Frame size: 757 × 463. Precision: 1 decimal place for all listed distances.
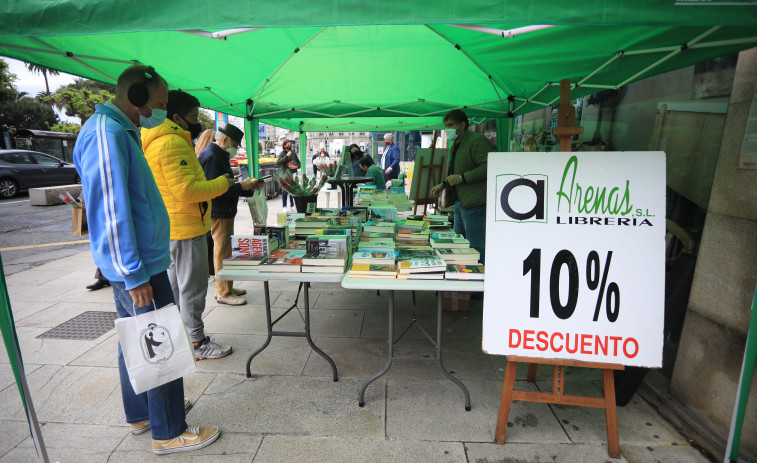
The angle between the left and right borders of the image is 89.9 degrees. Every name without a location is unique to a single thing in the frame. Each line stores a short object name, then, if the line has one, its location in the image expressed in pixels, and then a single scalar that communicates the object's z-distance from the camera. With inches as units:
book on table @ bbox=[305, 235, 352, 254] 100.0
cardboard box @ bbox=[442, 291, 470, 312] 156.4
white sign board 75.8
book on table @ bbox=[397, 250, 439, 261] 101.2
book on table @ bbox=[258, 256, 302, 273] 95.2
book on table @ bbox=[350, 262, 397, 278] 91.8
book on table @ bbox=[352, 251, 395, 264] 97.0
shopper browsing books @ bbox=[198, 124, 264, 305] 139.6
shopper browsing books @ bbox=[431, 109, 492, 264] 152.6
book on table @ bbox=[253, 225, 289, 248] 109.6
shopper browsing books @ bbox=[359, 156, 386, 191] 268.5
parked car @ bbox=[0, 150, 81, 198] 484.1
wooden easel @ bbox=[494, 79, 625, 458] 79.7
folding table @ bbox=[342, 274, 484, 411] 87.9
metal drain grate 132.9
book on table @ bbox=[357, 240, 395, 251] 107.6
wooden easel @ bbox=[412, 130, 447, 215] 296.8
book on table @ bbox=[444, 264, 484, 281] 89.6
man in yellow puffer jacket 97.4
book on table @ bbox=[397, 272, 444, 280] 90.0
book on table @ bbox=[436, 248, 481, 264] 99.9
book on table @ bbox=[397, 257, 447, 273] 90.4
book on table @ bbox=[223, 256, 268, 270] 97.4
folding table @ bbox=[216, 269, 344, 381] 93.5
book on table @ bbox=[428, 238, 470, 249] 109.9
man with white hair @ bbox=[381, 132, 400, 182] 383.2
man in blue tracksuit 66.2
